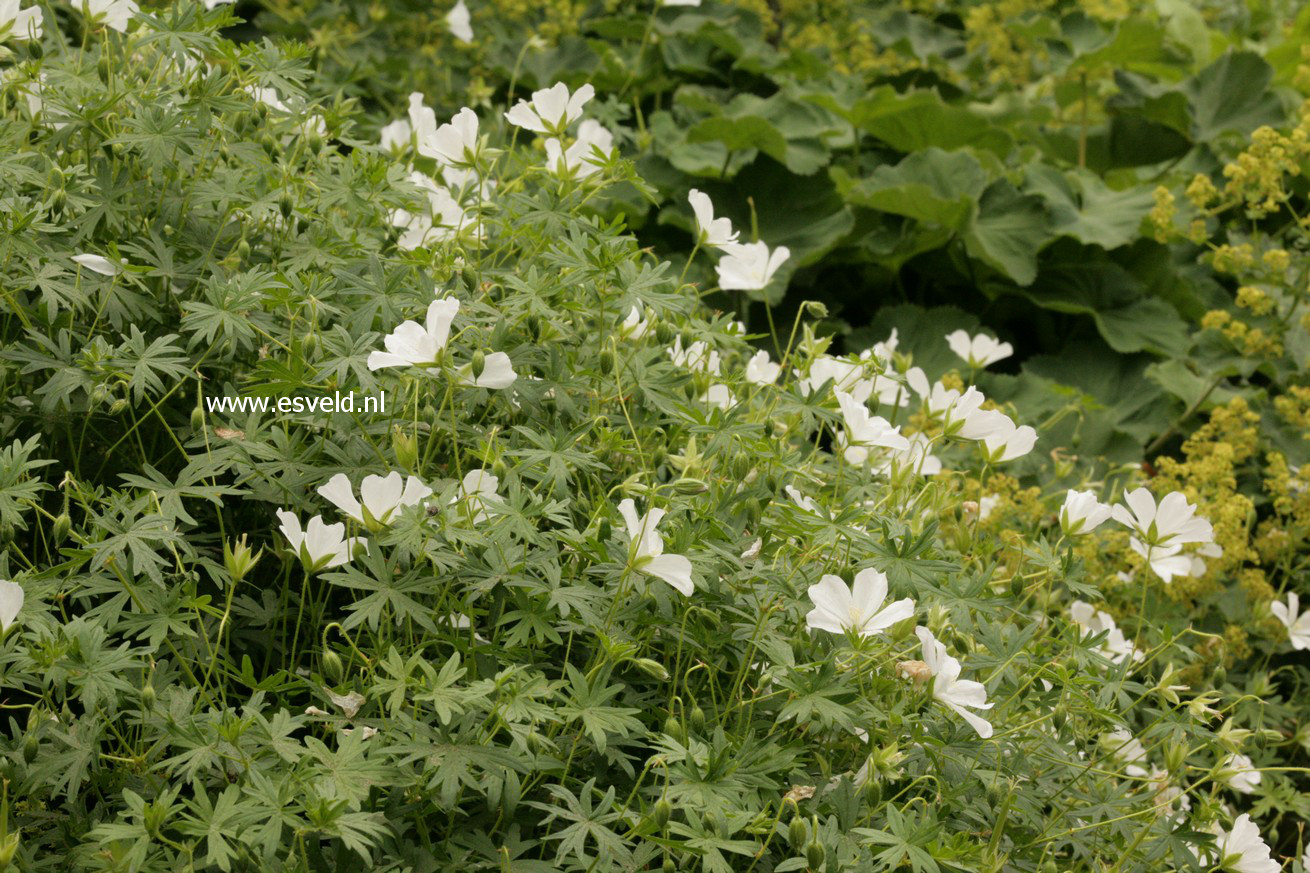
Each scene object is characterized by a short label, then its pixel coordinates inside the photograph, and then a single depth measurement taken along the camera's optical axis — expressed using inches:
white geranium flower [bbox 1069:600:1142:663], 103.1
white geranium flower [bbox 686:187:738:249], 100.6
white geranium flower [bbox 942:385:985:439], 98.9
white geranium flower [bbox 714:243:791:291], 103.3
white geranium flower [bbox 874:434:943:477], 99.8
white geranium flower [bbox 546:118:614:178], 100.2
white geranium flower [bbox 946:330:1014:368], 106.3
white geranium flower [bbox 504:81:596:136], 100.0
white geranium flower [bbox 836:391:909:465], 98.5
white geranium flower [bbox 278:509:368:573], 95.2
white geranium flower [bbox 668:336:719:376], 100.7
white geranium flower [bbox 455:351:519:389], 95.8
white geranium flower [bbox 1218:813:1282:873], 97.5
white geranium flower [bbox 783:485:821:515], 99.1
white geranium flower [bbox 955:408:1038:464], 99.0
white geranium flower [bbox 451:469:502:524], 95.8
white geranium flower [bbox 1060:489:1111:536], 98.6
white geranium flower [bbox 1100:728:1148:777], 98.7
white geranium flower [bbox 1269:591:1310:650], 107.3
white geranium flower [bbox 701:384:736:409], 100.7
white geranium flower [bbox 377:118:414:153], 105.2
